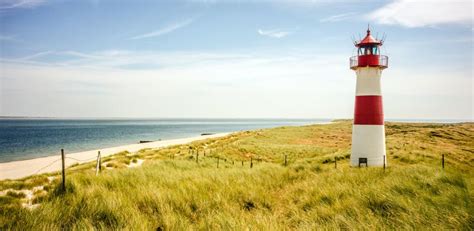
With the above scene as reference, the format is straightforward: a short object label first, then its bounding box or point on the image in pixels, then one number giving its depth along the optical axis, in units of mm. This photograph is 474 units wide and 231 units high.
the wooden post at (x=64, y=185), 7166
